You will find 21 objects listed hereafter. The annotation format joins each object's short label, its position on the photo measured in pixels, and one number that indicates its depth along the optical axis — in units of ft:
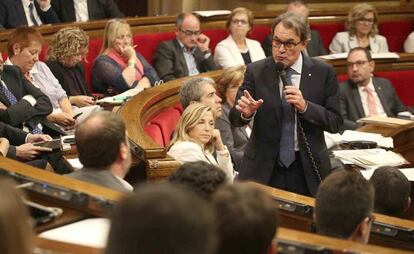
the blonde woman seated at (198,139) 24.09
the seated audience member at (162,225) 8.25
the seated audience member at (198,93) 28.68
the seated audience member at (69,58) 34.01
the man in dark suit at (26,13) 39.68
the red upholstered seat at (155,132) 28.68
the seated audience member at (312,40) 45.28
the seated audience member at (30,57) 30.27
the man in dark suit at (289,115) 22.45
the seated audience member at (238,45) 41.68
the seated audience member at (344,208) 13.85
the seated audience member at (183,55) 40.47
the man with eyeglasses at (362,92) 38.96
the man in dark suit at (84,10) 43.96
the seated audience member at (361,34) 45.34
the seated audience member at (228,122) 30.12
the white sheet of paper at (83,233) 13.23
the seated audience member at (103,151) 15.56
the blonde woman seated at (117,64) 36.76
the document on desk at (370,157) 28.50
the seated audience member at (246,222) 10.17
